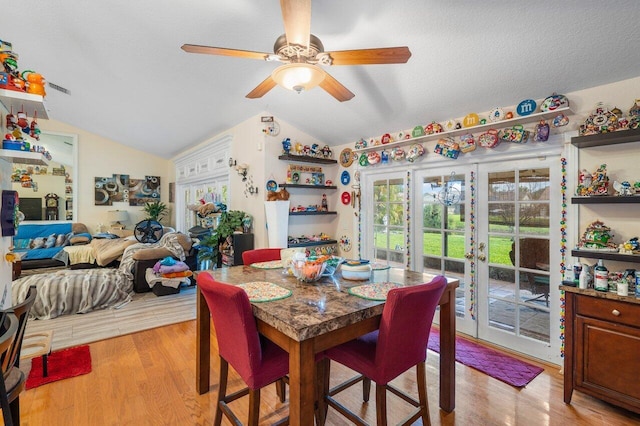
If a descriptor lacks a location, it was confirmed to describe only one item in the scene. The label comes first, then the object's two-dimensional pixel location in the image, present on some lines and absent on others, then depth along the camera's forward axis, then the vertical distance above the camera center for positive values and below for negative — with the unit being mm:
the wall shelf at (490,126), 2445 +788
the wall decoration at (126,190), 7059 +522
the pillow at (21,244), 5785 -613
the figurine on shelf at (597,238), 2210 -188
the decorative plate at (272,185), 4004 +351
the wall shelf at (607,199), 2027 +93
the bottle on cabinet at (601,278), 2016 -432
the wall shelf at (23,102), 1777 +681
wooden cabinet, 1900 -870
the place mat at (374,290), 1601 -432
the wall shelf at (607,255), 2008 -291
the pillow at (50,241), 5887 -572
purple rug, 2412 -1282
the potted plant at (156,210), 7309 +42
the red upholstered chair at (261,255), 2553 -369
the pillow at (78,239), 5977 -536
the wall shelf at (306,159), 4047 +720
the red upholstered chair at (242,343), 1383 -634
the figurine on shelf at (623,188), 2092 +169
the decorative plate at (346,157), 4227 +762
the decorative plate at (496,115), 2723 +875
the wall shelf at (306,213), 4105 -12
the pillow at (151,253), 4446 -613
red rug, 2334 -1267
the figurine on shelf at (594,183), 2215 +221
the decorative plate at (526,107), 2545 +882
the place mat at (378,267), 2293 -416
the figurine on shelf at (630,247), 2055 -229
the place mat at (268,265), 2312 -407
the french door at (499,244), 2688 -308
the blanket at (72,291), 3572 -971
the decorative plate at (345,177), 4313 +494
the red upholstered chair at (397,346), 1432 -696
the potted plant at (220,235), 4137 -308
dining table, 1224 -473
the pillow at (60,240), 5986 -559
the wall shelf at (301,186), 4070 +358
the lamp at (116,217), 6922 -121
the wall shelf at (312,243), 4105 -433
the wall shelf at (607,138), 2024 +518
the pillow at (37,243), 5801 -598
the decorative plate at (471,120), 2885 +878
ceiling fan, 1728 +934
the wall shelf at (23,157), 1921 +360
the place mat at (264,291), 1545 -429
